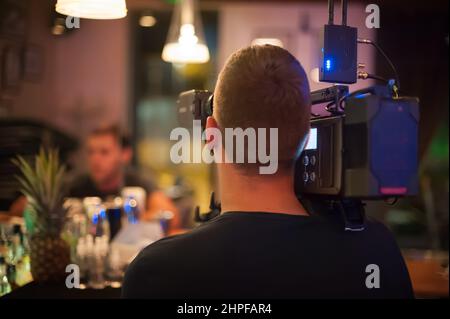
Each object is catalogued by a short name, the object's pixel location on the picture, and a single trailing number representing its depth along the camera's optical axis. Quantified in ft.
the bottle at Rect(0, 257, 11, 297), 5.97
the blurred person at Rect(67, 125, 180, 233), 14.23
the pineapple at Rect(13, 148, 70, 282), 6.52
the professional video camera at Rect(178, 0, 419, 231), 3.80
